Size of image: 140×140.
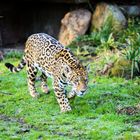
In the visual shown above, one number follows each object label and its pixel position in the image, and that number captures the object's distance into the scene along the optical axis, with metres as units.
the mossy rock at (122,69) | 12.77
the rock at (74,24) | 17.30
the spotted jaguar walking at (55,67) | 9.45
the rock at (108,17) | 16.95
